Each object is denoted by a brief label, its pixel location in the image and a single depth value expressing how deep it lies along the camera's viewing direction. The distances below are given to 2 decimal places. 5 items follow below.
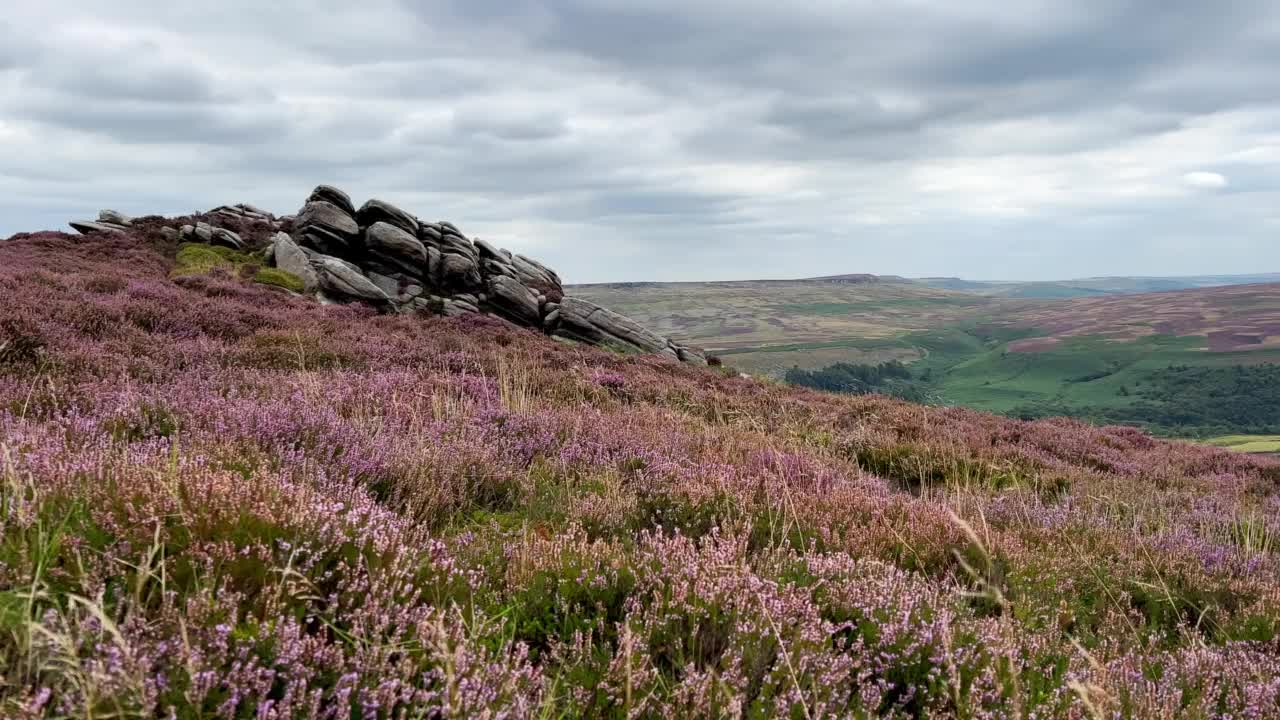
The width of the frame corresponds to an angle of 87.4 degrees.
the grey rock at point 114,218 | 32.28
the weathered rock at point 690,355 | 29.72
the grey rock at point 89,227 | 30.11
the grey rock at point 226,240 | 29.78
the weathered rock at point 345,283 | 24.72
